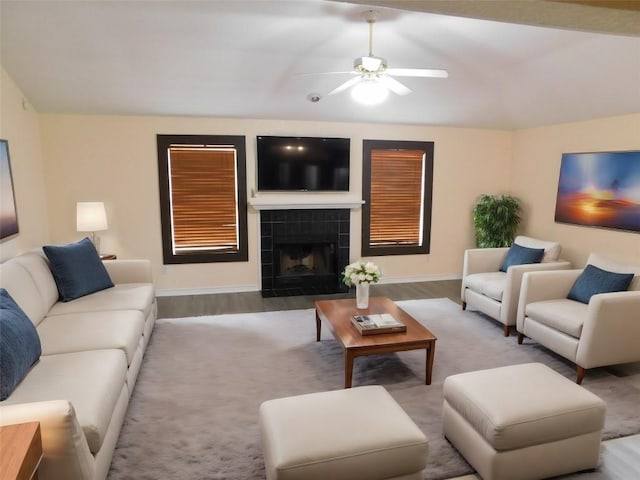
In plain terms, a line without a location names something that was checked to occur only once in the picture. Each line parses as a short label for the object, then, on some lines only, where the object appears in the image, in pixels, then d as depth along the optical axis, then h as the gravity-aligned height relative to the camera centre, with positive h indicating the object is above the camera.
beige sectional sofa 1.64 -1.08
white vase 3.58 -1.04
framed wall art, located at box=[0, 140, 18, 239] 3.46 -0.19
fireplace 5.34 -0.98
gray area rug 2.25 -1.54
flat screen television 5.21 +0.21
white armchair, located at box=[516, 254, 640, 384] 3.00 -1.12
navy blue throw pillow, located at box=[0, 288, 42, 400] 1.97 -0.89
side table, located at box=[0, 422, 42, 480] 1.34 -0.96
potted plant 5.58 -0.54
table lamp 4.32 -0.42
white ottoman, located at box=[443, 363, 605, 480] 1.99 -1.24
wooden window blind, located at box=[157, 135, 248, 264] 5.04 -0.23
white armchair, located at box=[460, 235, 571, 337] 3.92 -1.06
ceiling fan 2.92 +0.79
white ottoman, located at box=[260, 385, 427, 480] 1.71 -1.16
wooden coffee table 2.85 -1.17
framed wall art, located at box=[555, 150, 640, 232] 4.10 -0.09
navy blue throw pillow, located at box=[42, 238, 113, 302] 3.44 -0.81
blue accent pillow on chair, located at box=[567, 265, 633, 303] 3.35 -0.87
